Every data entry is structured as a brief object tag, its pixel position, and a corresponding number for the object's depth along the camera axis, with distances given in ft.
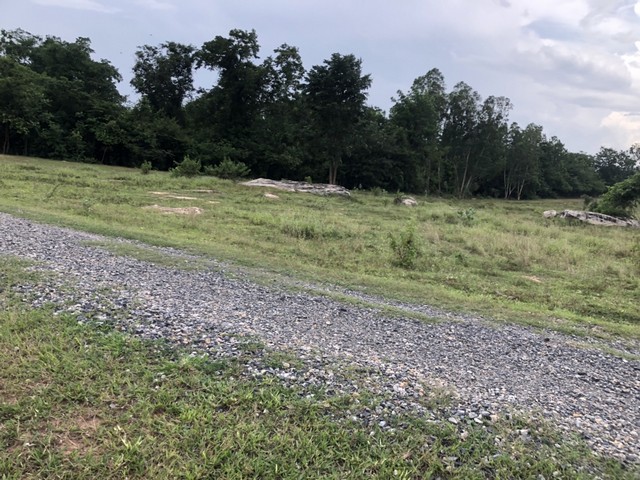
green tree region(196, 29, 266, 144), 155.02
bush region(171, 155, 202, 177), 112.16
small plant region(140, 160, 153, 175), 108.37
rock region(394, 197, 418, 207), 111.24
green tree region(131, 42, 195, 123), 183.73
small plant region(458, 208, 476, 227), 78.25
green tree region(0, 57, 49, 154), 125.90
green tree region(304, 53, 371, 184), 140.26
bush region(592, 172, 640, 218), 117.08
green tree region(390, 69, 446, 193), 177.37
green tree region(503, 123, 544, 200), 219.82
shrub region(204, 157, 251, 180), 123.65
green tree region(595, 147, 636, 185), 335.67
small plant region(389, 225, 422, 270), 40.57
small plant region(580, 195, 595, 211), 145.24
